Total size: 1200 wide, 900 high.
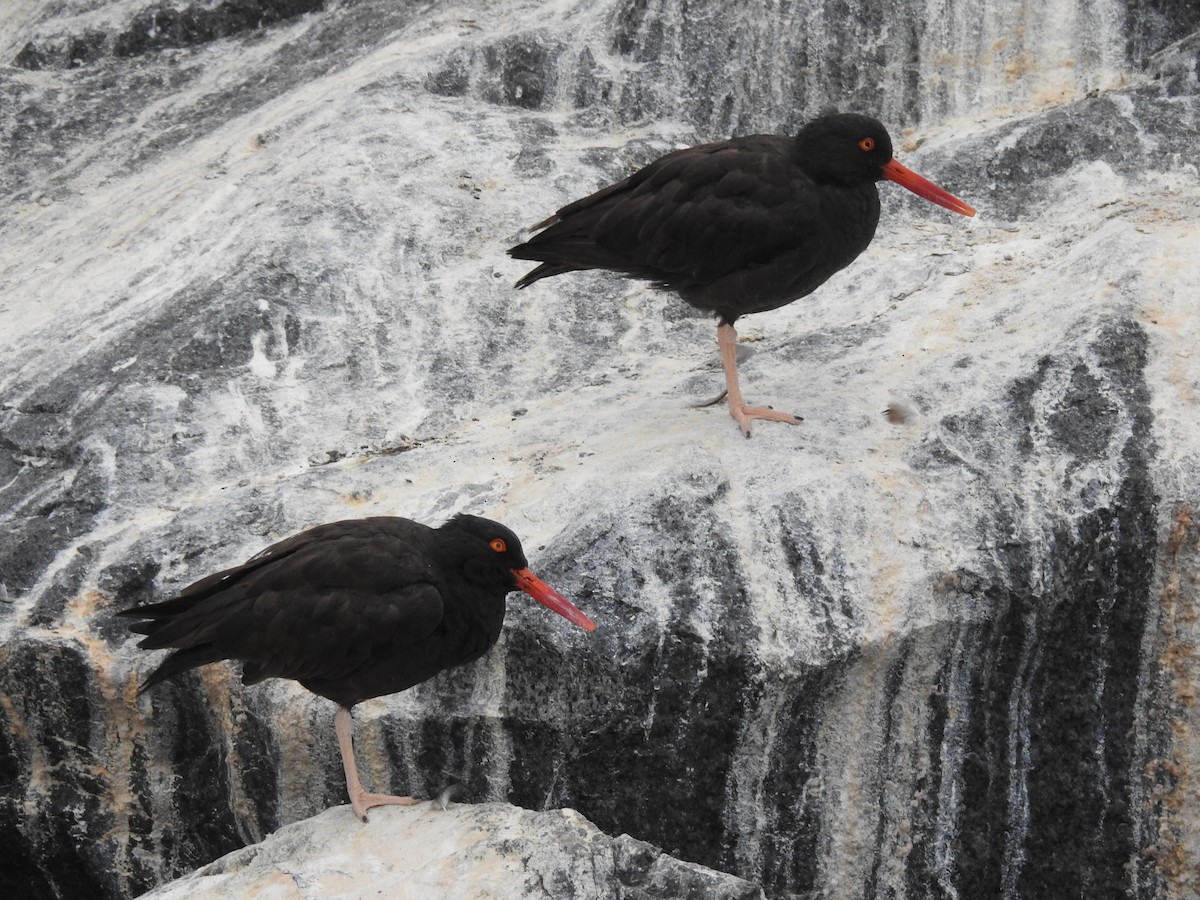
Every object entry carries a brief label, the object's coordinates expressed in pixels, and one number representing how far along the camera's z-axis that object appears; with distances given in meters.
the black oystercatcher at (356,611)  11.23
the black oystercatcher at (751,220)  13.62
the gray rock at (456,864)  9.97
